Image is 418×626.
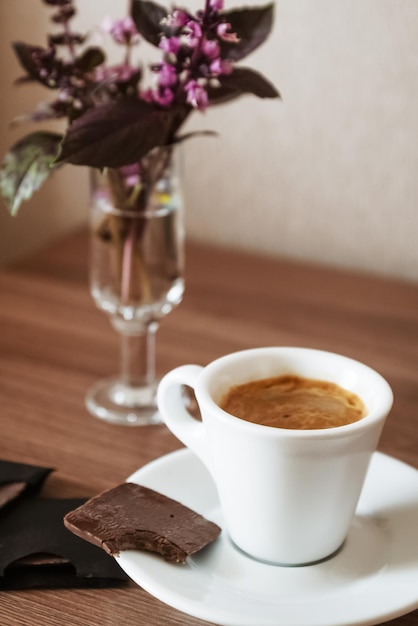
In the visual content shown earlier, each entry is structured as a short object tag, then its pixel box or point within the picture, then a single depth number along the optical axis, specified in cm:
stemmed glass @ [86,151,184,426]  54
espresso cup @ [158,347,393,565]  42
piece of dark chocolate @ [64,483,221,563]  43
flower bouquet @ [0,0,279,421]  48
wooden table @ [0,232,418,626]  44
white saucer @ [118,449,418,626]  41
